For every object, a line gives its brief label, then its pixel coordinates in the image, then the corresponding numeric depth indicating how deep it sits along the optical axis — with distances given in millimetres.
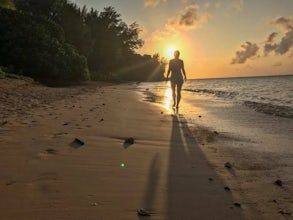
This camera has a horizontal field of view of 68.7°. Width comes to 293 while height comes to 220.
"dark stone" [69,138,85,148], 3251
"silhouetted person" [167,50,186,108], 7505
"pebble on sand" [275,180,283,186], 2504
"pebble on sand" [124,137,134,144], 3671
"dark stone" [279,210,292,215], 2004
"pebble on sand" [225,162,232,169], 2965
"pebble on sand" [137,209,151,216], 1858
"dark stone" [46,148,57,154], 2917
